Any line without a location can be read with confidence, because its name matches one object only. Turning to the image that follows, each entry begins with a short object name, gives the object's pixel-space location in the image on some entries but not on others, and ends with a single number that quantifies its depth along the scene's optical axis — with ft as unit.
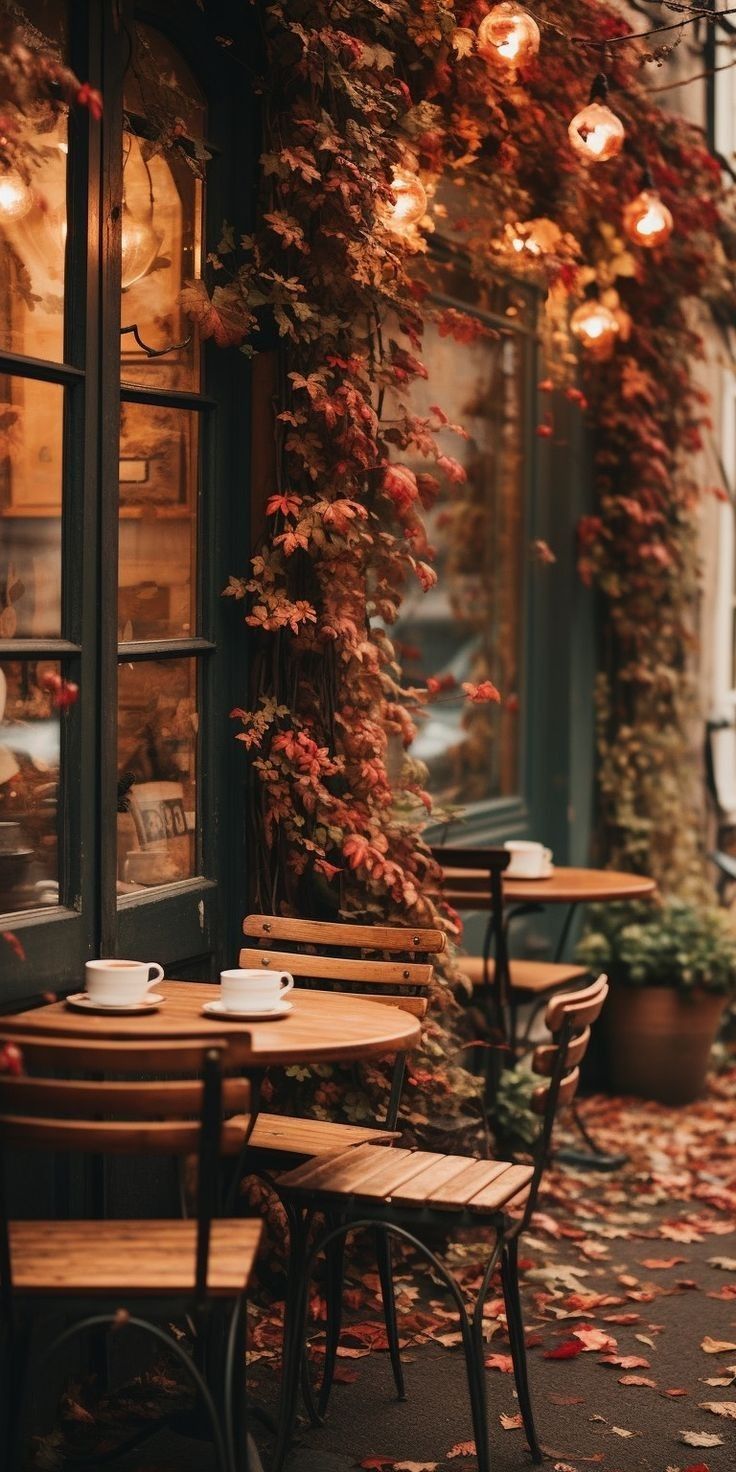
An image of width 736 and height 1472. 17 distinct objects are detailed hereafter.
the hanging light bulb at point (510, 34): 17.34
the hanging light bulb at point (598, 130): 18.61
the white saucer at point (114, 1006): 11.95
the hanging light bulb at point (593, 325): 23.43
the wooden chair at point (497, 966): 18.81
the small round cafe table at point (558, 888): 19.69
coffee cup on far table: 21.18
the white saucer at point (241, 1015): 11.80
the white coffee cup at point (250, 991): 11.95
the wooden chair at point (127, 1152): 9.84
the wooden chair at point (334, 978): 13.76
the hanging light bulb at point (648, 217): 21.43
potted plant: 24.09
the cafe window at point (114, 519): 13.30
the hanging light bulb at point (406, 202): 16.92
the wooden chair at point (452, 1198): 12.25
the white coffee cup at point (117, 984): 12.04
